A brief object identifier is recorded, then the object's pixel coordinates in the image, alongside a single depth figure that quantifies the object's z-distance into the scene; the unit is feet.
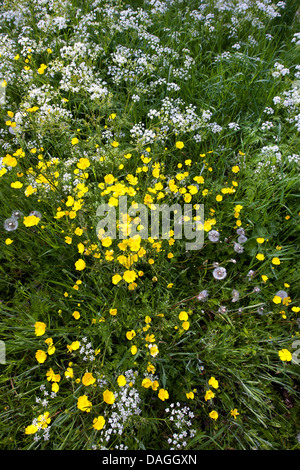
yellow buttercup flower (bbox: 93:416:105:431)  2.55
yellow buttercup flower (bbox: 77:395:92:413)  2.58
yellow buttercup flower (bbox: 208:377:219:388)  2.77
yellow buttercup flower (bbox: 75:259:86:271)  2.96
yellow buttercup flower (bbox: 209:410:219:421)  2.74
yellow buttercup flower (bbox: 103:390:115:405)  2.58
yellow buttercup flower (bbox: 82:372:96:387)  2.65
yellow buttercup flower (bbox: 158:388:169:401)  2.68
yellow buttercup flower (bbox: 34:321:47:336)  2.77
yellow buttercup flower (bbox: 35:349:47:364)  2.82
